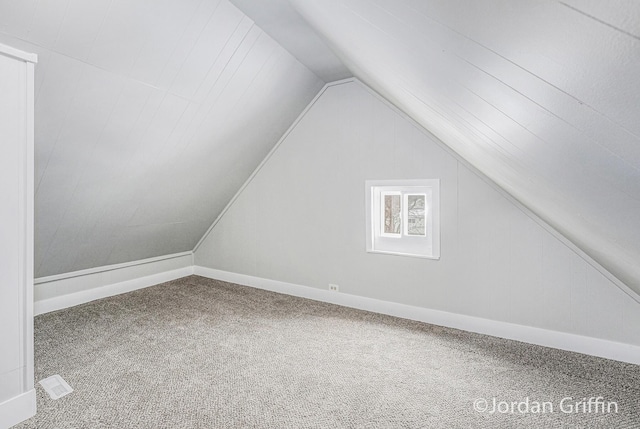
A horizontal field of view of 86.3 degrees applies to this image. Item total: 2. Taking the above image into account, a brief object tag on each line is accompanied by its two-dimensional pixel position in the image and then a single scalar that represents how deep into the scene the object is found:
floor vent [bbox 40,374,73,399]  1.94
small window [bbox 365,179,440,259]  2.99
